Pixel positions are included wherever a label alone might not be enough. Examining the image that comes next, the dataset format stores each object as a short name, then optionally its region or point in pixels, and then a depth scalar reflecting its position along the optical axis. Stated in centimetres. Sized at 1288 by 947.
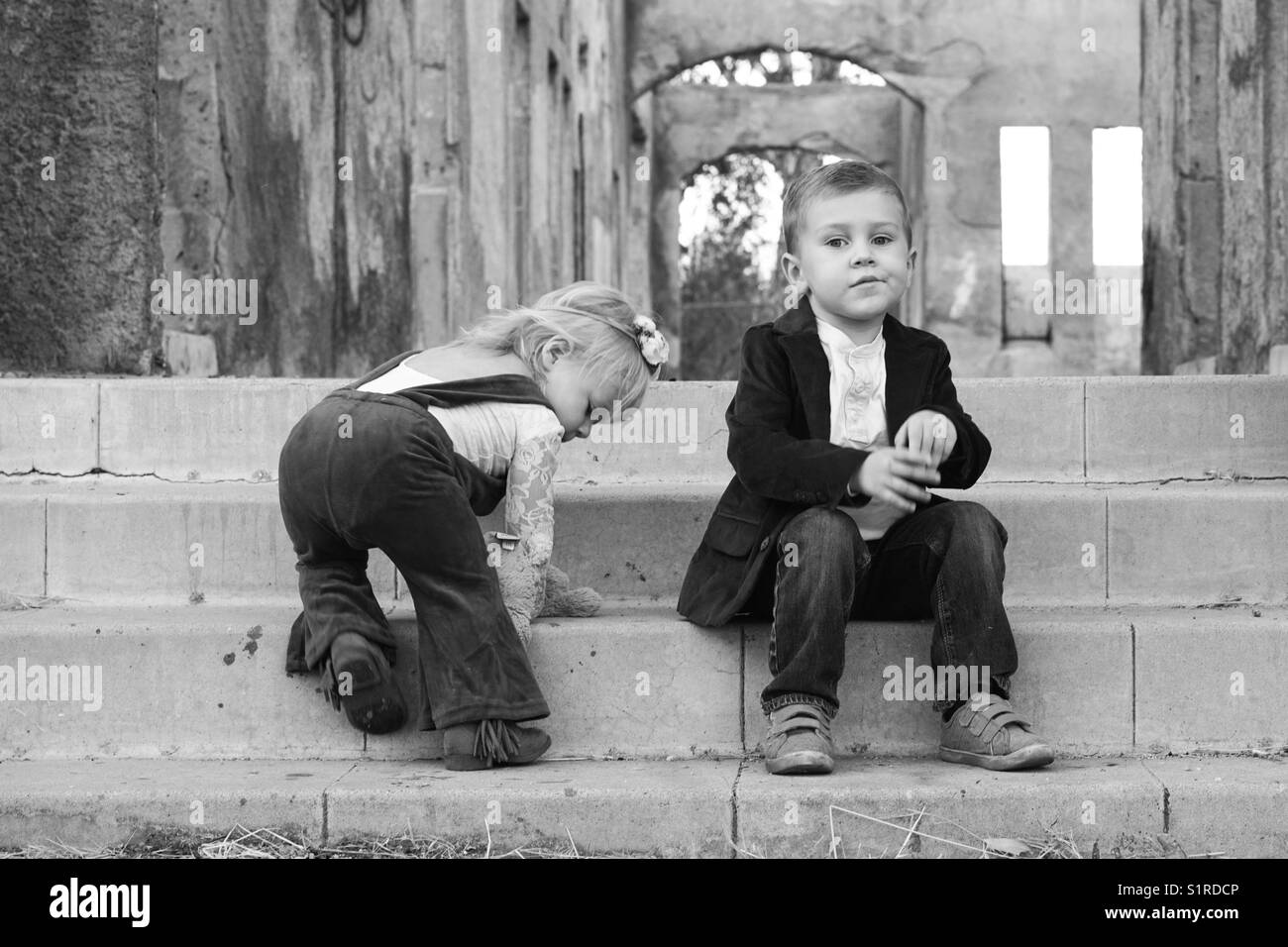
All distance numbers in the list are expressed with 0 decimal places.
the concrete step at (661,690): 304
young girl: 287
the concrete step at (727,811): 265
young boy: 285
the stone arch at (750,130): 1666
